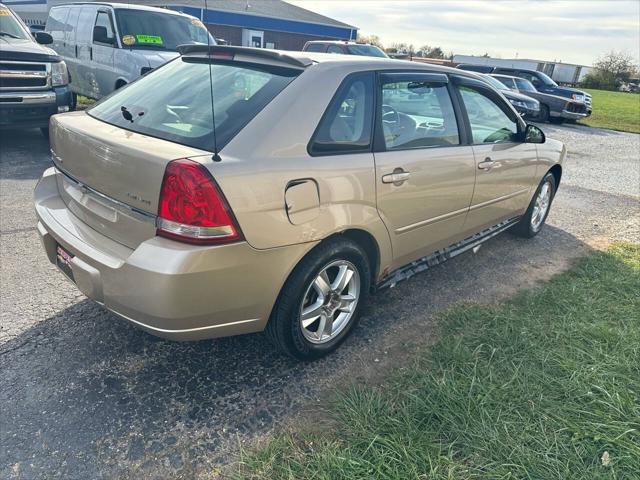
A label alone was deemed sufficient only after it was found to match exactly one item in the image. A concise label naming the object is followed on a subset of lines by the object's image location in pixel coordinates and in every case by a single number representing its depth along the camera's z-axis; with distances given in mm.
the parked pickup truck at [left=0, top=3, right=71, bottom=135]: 6531
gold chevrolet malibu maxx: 2176
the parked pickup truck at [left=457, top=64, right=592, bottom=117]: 18000
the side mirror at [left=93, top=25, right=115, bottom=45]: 8484
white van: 8195
